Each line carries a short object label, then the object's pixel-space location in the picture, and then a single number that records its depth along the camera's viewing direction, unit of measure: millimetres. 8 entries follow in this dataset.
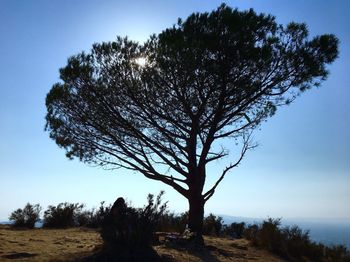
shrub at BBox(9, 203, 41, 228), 15305
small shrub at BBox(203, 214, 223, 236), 16044
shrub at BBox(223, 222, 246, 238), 17484
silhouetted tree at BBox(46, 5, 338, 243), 11031
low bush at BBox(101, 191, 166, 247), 7711
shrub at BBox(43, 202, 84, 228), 15938
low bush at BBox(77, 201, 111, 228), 16438
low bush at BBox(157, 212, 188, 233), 15156
